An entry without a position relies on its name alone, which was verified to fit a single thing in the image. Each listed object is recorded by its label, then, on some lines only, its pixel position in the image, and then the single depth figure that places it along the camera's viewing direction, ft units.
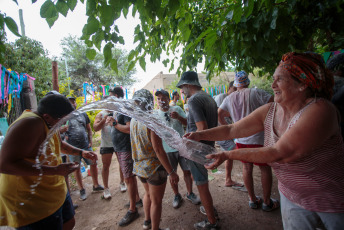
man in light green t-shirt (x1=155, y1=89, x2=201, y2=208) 10.82
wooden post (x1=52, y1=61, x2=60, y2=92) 17.62
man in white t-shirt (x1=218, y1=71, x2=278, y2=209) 9.25
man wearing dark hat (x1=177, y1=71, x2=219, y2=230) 8.34
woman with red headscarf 3.71
